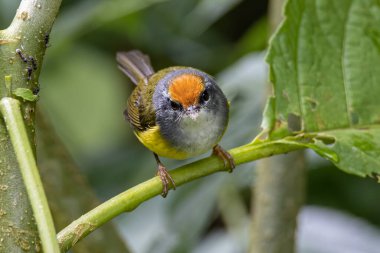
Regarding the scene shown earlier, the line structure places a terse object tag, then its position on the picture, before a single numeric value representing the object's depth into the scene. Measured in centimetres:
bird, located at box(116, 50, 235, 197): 236
